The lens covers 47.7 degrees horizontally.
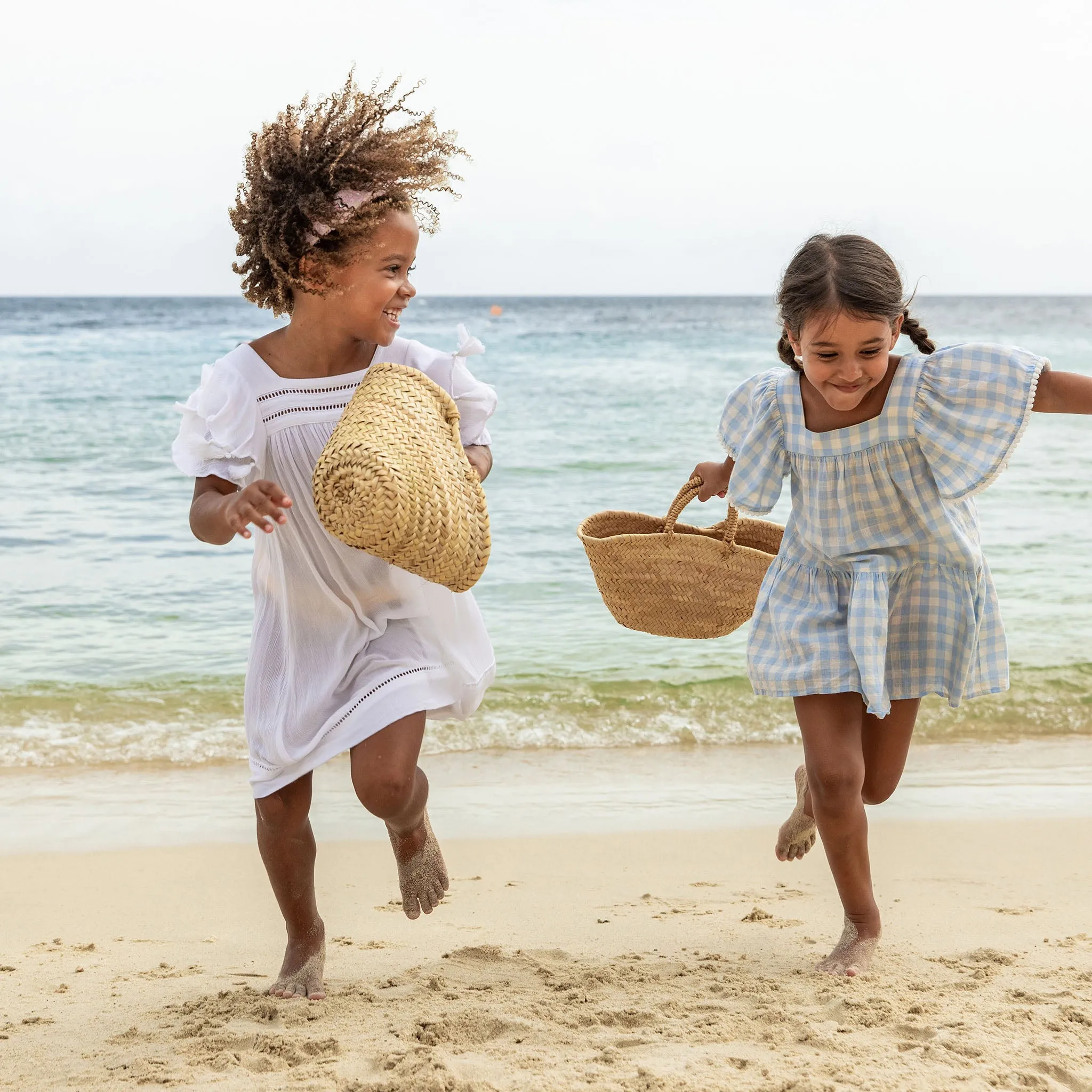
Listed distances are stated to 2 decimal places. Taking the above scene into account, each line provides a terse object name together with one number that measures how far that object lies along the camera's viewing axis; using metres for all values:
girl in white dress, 2.94
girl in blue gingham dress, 2.93
